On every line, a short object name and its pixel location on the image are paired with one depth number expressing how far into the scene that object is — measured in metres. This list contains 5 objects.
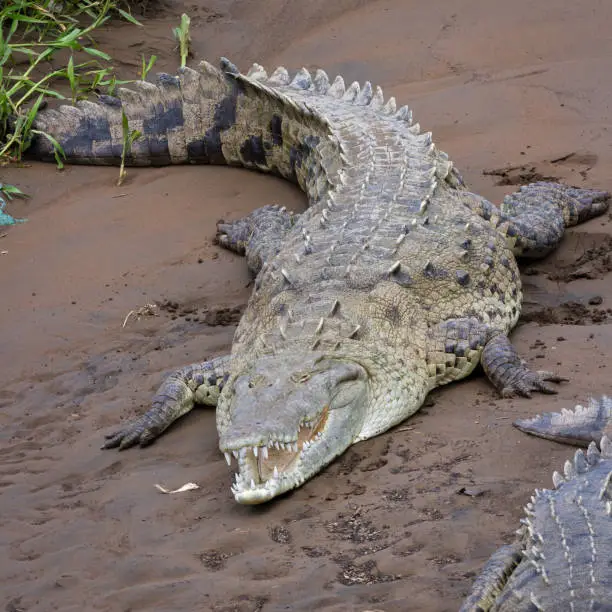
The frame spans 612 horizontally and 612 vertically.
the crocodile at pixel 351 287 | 9.23
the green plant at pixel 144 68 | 16.34
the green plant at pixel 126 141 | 15.57
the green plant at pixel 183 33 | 18.28
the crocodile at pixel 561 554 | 5.91
